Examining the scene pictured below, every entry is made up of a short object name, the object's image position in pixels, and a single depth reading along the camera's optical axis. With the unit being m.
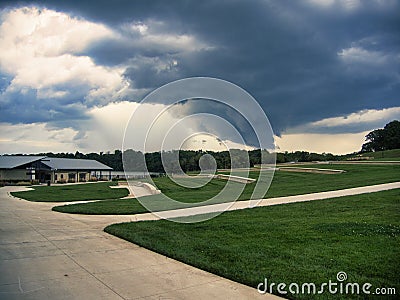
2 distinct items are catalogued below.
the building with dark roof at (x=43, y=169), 62.66
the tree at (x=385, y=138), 104.53
